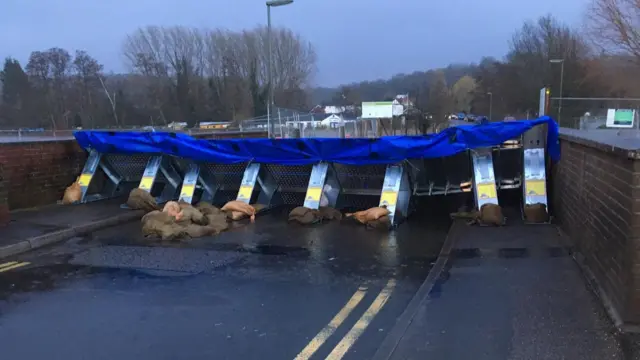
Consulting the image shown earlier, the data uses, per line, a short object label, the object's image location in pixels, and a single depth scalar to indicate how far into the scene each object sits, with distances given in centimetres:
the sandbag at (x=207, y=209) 979
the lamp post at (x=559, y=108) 2378
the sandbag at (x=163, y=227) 845
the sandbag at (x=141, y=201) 1057
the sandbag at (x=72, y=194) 1125
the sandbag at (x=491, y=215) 823
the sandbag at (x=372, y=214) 898
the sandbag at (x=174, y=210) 911
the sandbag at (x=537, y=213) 823
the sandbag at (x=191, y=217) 915
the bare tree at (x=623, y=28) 4253
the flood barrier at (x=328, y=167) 903
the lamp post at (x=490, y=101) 6950
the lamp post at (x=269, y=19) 2131
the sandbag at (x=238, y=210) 987
